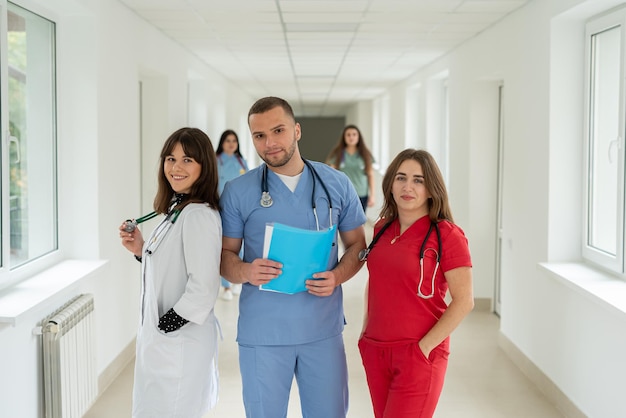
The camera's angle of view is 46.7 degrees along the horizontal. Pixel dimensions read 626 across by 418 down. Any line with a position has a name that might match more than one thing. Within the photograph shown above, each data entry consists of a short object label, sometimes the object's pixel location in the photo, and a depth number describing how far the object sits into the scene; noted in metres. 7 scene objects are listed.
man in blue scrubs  2.48
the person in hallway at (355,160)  8.45
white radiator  3.28
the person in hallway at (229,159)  7.63
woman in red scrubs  2.40
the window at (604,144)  3.79
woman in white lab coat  2.37
